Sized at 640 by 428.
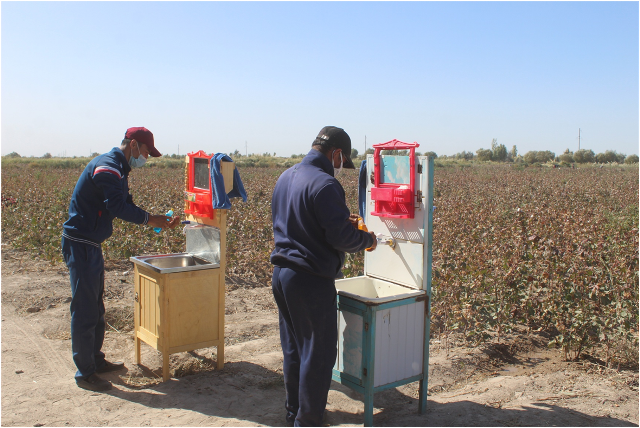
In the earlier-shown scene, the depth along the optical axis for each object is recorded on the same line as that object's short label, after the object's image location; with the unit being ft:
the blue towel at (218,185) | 13.85
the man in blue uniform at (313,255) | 10.08
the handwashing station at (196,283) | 13.94
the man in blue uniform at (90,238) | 13.33
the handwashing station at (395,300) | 11.27
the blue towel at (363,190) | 13.19
